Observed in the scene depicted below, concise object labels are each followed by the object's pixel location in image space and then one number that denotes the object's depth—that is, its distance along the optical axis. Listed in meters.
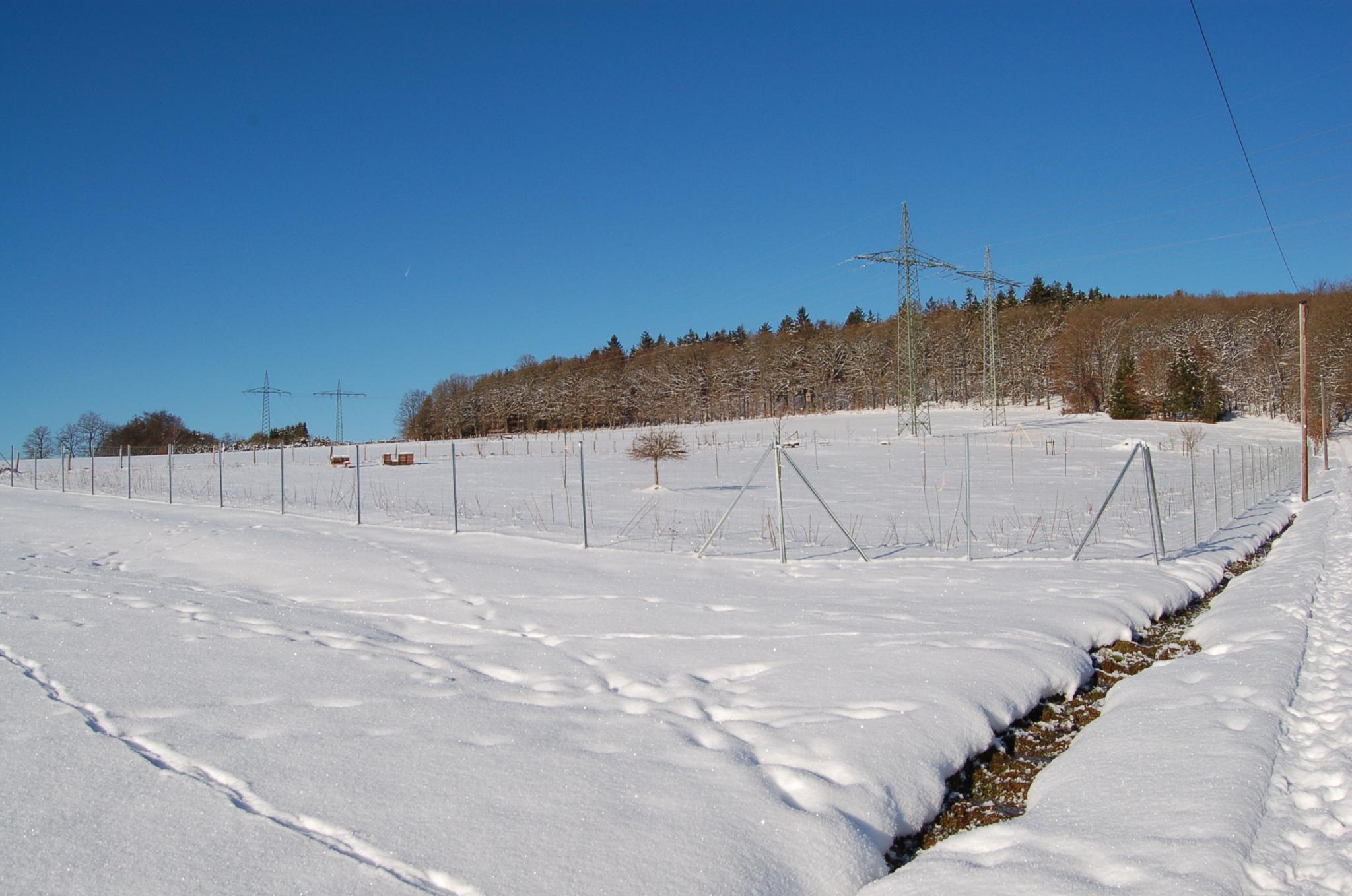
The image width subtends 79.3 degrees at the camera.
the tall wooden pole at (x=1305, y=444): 21.91
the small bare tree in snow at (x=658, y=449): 23.84
